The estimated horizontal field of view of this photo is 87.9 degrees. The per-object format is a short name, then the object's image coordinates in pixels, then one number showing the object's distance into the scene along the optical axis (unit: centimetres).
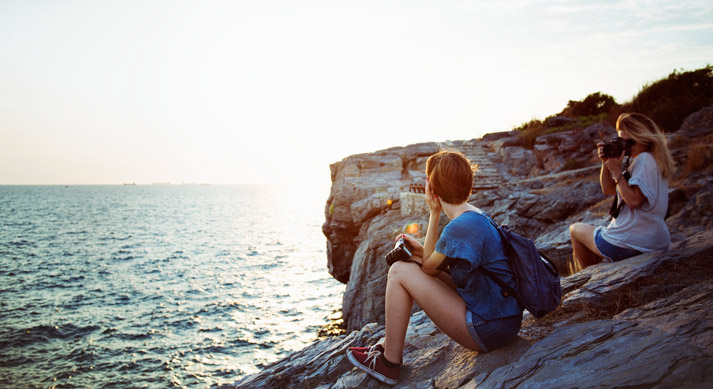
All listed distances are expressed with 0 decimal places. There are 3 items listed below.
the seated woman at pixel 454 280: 296
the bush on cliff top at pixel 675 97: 1487
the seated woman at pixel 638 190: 434
